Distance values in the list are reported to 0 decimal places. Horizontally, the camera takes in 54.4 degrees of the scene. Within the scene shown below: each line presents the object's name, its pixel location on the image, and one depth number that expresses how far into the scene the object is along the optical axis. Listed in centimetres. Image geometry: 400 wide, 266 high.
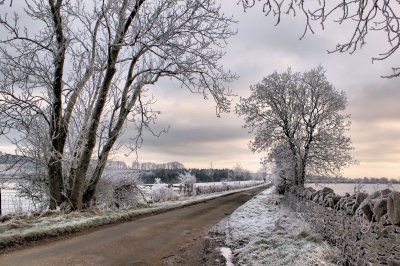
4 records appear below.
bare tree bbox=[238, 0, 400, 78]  459
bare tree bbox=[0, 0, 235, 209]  1530
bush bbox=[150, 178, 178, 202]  4114
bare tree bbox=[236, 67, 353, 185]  3394
